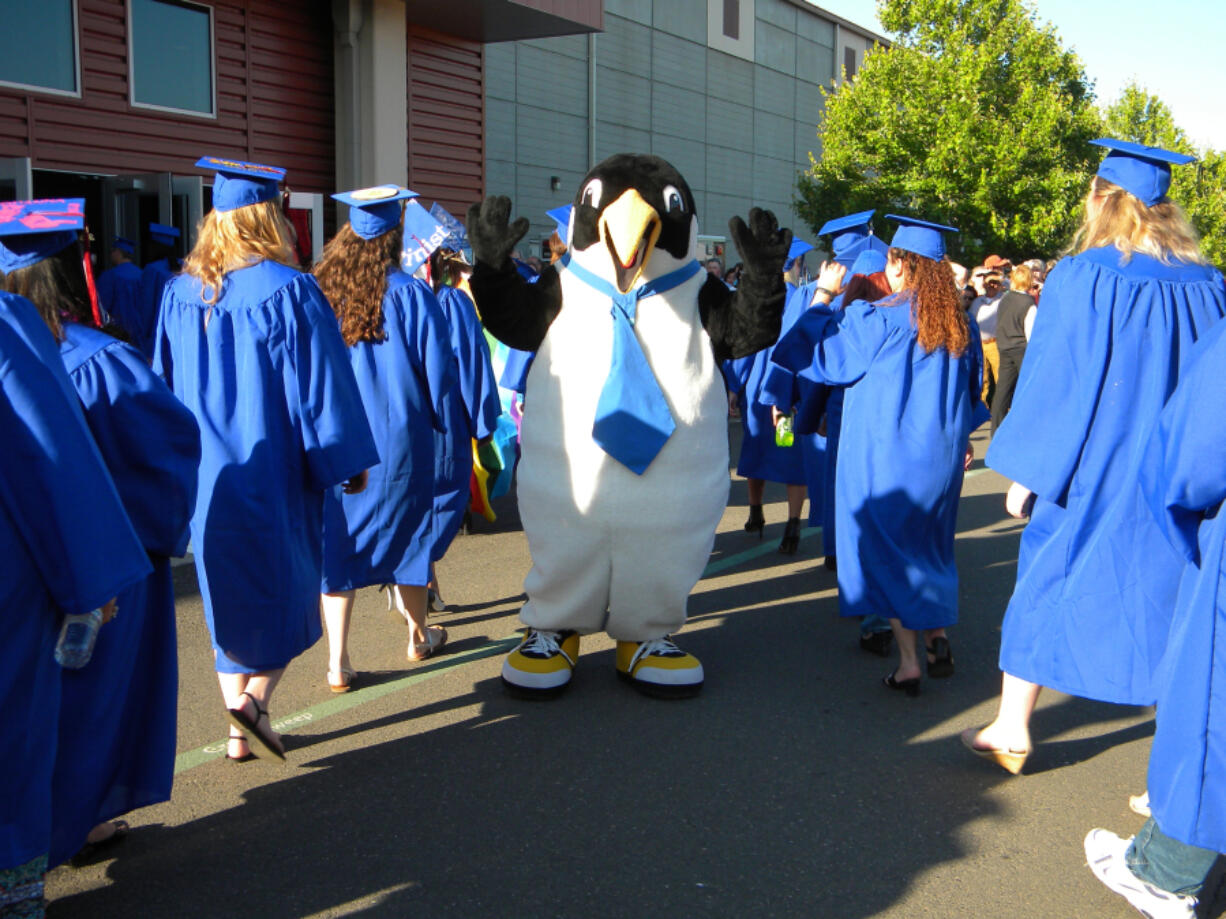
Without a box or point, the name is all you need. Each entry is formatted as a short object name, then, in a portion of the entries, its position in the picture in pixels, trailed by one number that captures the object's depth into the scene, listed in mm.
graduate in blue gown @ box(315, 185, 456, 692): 4723
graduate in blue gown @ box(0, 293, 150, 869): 2348
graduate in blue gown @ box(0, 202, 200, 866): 2811
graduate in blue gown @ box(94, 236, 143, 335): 9586
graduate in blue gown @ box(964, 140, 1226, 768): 3455
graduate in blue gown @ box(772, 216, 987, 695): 4711
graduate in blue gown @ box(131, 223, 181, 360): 9578
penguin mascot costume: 4359
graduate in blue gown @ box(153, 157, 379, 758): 3611
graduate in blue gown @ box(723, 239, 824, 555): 7113
